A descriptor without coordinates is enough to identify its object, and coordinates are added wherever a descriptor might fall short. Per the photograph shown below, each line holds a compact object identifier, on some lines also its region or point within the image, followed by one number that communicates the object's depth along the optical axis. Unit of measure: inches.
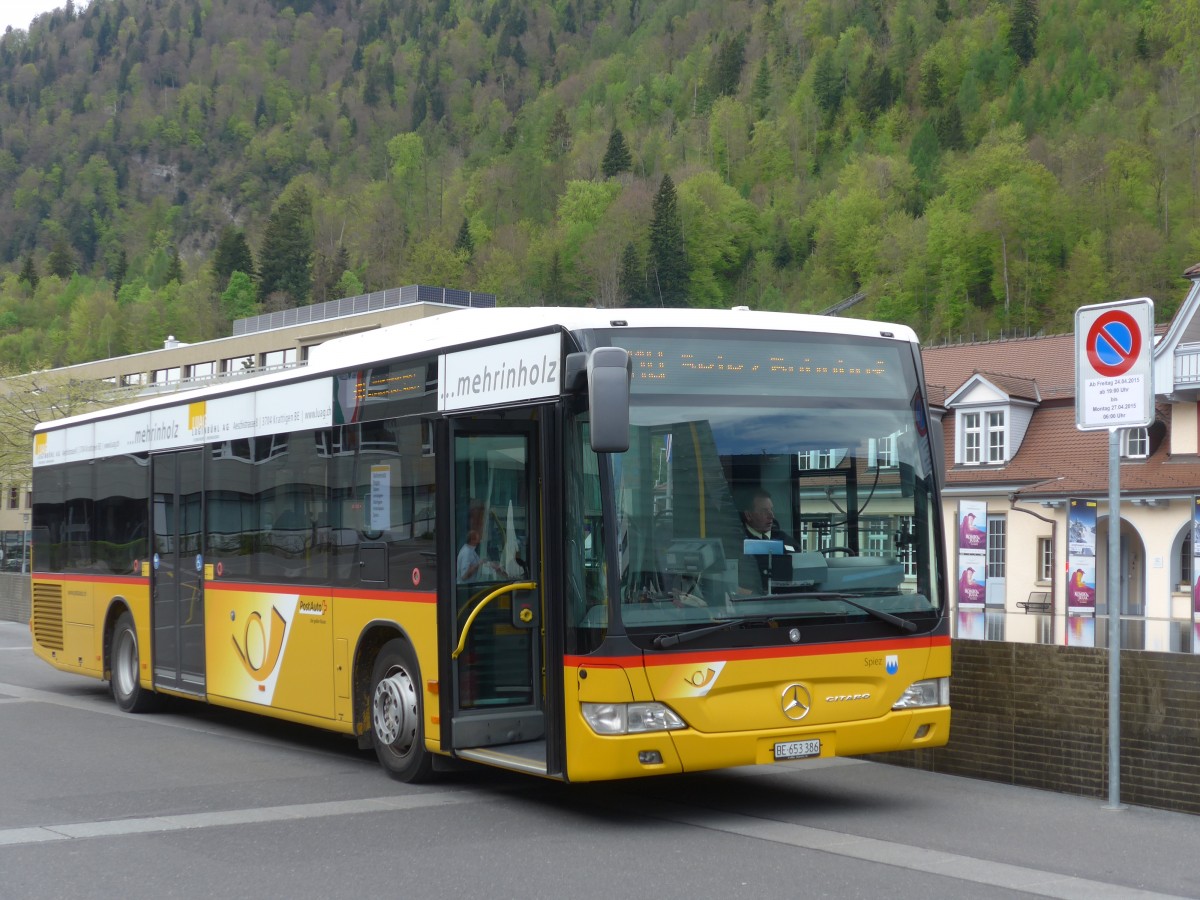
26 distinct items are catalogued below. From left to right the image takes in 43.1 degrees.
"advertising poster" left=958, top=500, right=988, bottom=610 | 1248.2
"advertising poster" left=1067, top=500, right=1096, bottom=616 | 1233.4
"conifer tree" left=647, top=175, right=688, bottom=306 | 3826.5
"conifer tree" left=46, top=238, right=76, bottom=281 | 6678.2
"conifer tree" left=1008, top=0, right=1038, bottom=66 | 4940.9
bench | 1569.9
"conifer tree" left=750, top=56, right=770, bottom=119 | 5196.9
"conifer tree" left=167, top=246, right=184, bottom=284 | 6107.3
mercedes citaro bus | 328.8
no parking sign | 367.2
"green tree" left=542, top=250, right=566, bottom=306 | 4301.2
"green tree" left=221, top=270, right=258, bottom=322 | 5137.8
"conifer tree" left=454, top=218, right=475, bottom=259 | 4879.4
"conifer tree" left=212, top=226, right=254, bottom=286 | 5339.6
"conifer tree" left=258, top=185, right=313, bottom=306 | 5177.2
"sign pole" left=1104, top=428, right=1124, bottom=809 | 358.0
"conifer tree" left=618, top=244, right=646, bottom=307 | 3646.7
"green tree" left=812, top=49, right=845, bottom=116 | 5113.2
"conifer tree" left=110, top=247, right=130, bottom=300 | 6464.1
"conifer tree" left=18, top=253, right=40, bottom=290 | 6505.9
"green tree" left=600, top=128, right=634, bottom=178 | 5036.9
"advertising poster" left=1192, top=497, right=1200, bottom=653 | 1182.2
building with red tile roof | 1481.3
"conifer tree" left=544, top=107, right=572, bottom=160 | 5590.6
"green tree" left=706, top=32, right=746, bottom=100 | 5506.9
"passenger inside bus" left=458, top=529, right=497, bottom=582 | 376.2
